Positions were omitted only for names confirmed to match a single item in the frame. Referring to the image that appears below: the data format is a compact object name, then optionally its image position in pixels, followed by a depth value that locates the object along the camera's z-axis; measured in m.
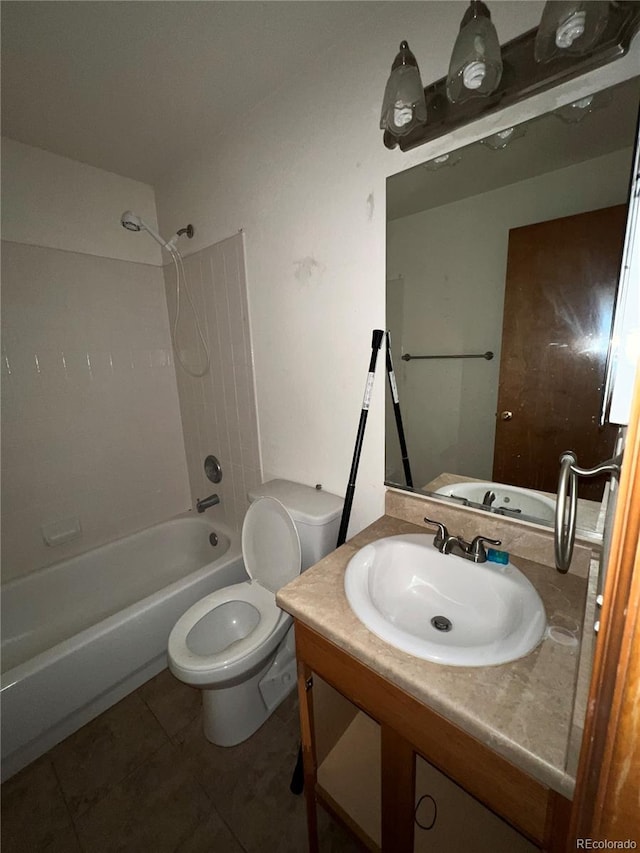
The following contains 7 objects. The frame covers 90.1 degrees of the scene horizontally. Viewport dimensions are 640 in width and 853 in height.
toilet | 1.12
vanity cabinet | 0.52
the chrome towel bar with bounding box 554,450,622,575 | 0.51
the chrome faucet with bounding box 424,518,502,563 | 0.86
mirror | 0.76
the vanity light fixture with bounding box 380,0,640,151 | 0.64
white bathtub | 1.15
